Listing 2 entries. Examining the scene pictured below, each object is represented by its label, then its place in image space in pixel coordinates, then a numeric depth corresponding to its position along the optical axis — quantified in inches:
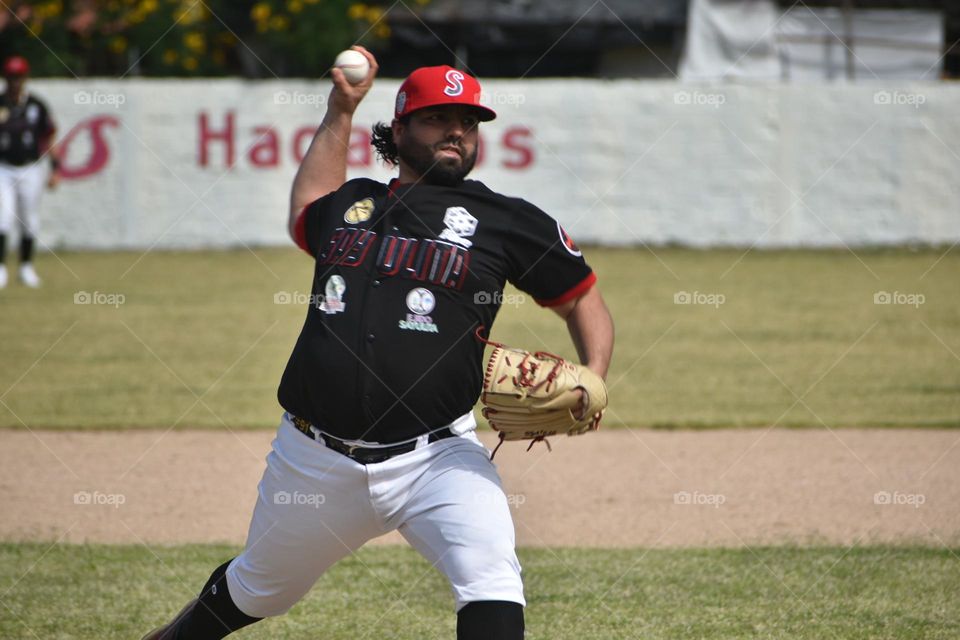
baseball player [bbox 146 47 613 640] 271.9
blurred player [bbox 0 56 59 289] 1112.2
